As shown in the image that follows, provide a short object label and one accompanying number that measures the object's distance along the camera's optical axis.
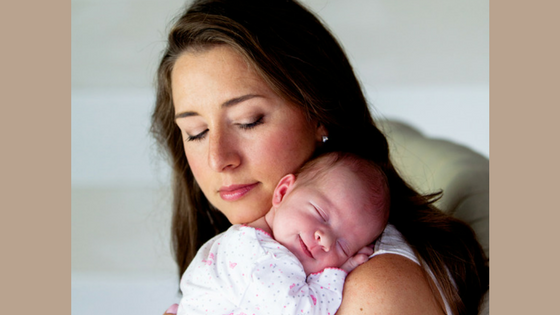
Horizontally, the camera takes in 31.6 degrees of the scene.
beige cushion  1.09
